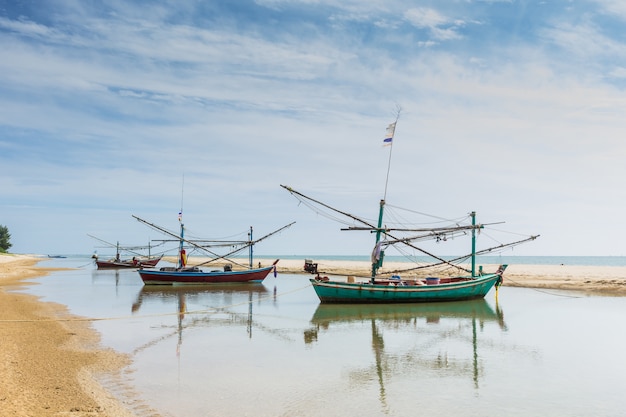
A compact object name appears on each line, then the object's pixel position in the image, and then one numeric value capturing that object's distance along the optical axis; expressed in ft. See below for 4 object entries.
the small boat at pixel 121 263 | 269.85
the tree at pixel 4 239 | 376.85
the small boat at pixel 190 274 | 155.02
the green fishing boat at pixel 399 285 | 104.37
